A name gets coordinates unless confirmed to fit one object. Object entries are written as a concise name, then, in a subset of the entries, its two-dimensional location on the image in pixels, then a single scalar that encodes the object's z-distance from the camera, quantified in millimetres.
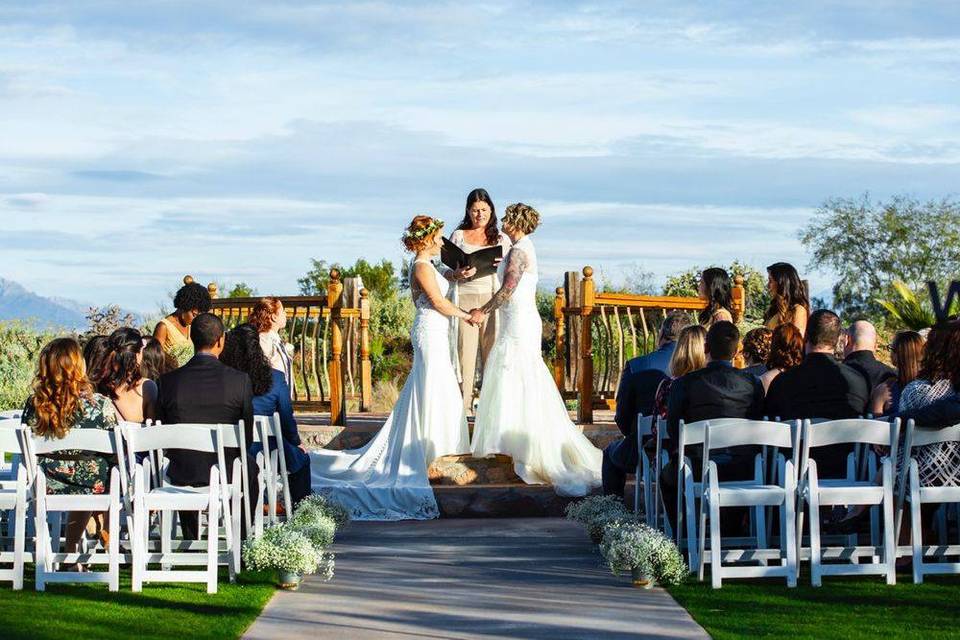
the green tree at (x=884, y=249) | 45875
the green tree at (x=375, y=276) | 34125
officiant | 13094
